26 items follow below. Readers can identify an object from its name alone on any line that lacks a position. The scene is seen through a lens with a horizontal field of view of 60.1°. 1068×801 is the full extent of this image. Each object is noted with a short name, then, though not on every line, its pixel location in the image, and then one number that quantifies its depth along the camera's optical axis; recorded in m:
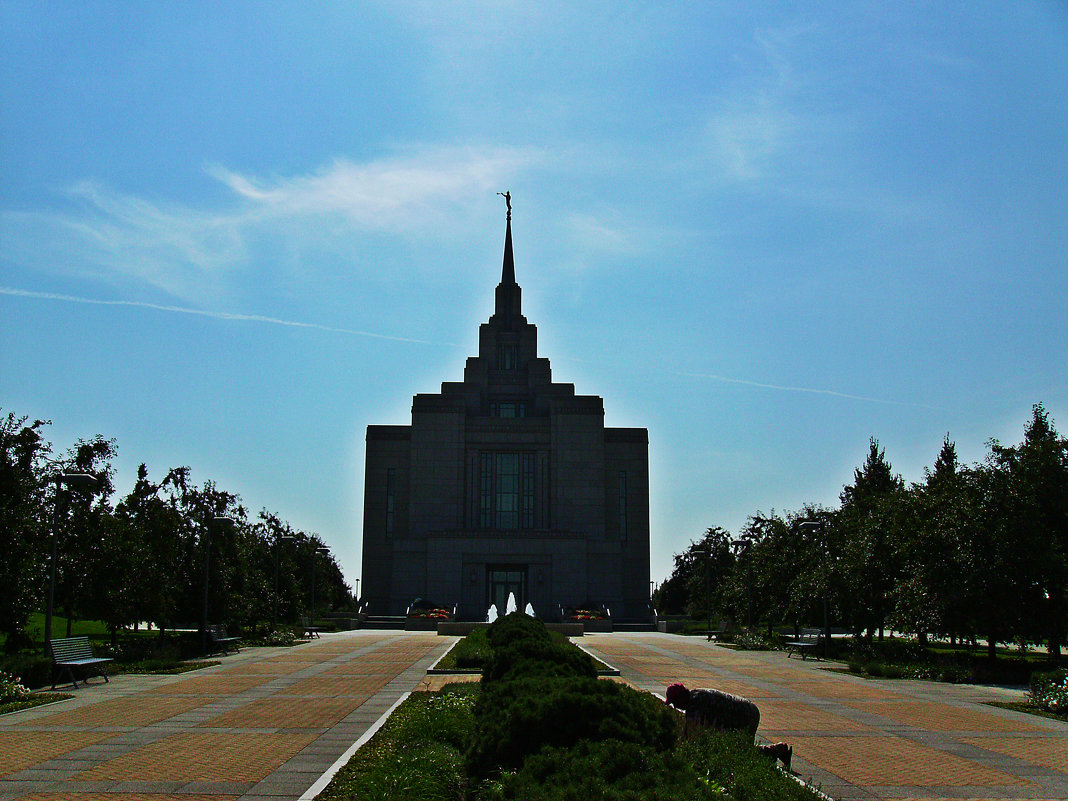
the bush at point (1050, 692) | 16.66
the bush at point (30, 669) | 18.67
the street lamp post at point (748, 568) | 38.84
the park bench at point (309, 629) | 43.52
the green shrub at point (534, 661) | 11.80
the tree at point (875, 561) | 29.30
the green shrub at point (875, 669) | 24.05
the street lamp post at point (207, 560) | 28.95
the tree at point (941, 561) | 23.73
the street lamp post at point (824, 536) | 28.88
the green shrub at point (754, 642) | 35.38
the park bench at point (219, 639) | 29.47
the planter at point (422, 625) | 53.81
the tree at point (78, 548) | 25.78
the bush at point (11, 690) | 16.97
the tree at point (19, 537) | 20.95
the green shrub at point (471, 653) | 23.31
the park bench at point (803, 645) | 31.07
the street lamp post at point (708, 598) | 48.36
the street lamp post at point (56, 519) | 20.34
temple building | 64.62
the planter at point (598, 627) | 54.66
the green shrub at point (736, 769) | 7.46
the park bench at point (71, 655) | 19.47
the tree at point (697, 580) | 64.05
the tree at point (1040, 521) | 22.78
